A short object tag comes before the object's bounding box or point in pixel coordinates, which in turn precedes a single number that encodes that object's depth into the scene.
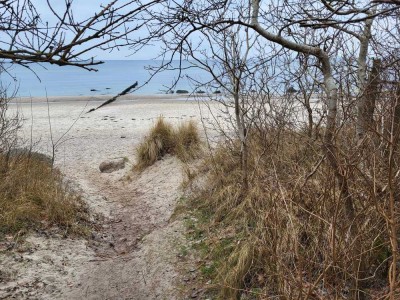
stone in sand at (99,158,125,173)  10.50
